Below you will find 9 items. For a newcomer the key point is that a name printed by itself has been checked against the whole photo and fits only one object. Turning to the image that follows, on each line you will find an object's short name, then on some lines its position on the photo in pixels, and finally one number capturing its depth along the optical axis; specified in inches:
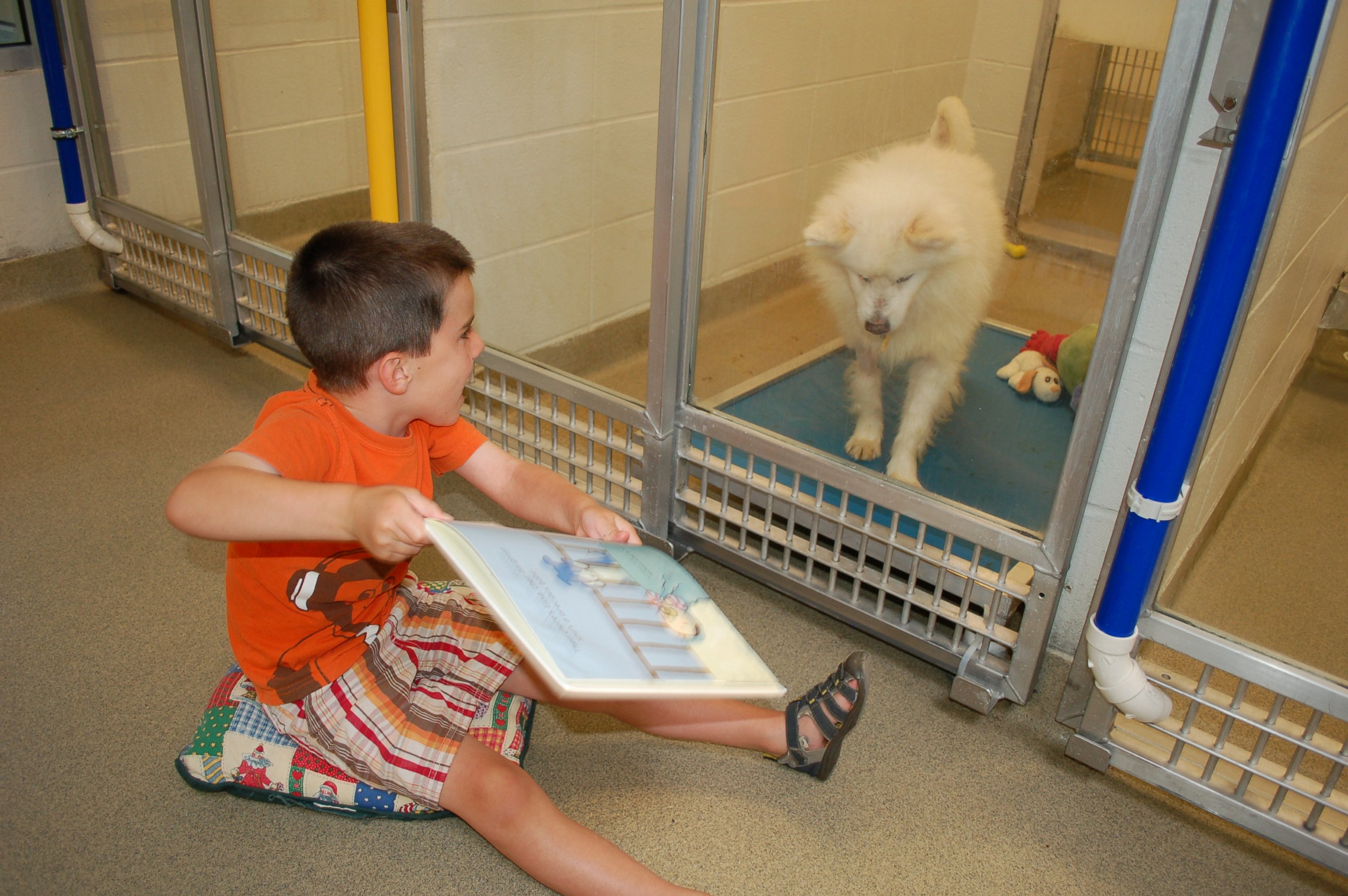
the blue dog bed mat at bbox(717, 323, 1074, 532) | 51.6
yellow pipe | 62.9
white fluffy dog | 51.3
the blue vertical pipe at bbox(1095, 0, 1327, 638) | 35.9
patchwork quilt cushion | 45.6
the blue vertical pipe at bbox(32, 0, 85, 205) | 90.2
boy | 40.8
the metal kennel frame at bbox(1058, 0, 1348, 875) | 45.6
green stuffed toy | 47.1
